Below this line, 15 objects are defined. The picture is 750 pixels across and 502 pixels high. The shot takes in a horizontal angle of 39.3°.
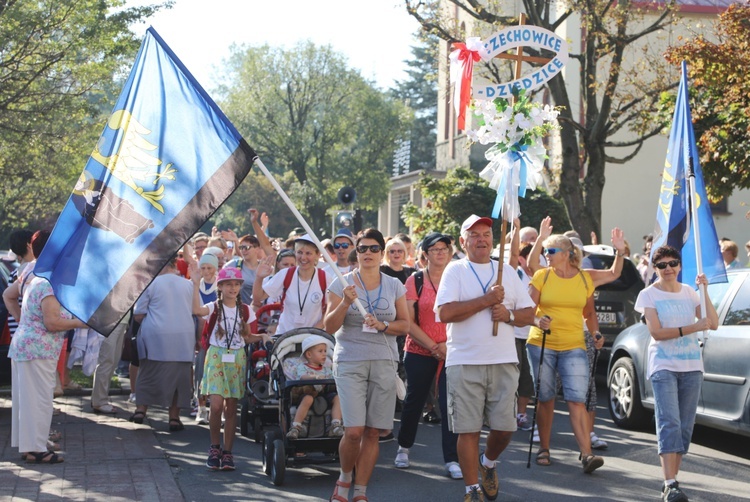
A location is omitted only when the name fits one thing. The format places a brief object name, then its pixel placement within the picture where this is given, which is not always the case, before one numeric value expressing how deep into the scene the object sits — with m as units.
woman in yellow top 8.88
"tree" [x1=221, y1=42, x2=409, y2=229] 64.69
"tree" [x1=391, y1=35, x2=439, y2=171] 84.12
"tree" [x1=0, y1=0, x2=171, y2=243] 19.48
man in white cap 7.16
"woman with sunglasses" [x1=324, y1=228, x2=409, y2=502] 7.14
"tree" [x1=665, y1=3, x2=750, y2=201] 14.16
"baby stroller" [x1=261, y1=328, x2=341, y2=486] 8.31
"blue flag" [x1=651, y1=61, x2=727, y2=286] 8.94
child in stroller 8.42
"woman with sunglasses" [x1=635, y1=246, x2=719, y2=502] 7.61
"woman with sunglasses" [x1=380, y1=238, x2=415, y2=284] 10.56
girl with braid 8.92
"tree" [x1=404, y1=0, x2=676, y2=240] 21.56
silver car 9.27
